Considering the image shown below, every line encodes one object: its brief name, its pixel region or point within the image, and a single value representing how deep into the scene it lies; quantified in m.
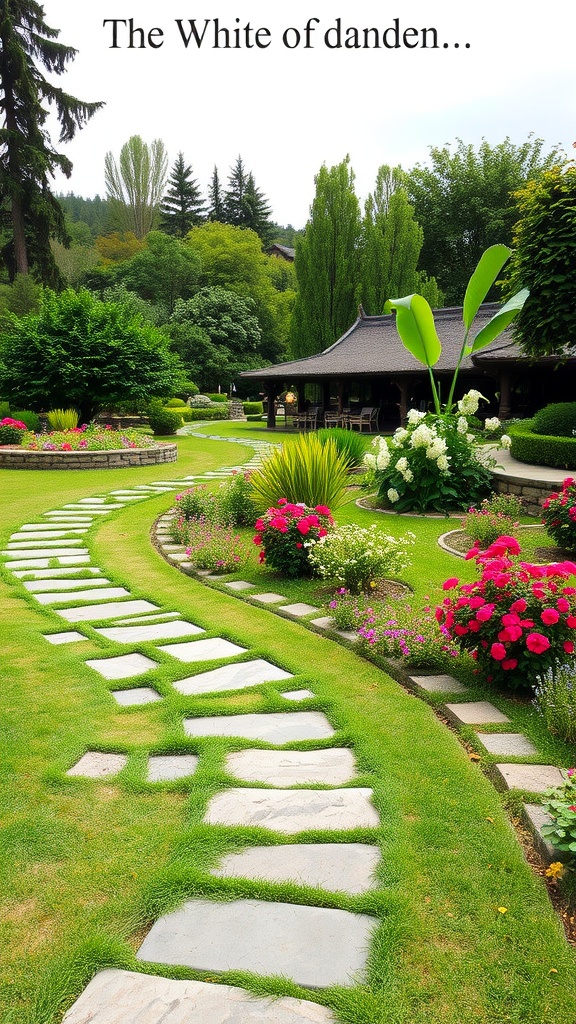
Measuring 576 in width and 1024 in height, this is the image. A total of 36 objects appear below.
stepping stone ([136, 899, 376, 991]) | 1.73
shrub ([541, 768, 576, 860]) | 2.09
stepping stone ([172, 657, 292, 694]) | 3.59
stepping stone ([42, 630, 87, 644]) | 4.34
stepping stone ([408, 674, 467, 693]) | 3.58
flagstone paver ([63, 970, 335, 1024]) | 1.59
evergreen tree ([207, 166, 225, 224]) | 56.53
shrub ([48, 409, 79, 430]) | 16.89
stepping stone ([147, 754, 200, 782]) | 2.72
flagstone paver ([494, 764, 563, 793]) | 2.62
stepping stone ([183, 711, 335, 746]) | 3.06
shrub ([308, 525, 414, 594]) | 5.07
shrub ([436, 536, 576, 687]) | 3.32
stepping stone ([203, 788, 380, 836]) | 2.37
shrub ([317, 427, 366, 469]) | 11.28
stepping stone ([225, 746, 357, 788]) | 2.68
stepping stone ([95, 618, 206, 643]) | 4.36
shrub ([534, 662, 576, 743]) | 2.97
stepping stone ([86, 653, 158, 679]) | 3.79
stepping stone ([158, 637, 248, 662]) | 4.02
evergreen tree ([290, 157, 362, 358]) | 25.75
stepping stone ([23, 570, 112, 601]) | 5.48
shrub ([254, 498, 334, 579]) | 5.71
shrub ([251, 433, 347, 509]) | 6.72
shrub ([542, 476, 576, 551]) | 5.98
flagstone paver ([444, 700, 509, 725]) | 3.21
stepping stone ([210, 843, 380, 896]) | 2.07
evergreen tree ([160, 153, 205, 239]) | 56.09
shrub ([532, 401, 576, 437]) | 11.37
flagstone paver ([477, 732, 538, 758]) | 2.90
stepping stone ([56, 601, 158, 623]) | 4.79
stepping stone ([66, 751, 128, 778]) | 2.76
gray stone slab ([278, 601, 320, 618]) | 4.93
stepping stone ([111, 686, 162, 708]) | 3.44
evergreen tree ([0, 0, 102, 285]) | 26.45
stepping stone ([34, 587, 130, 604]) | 5.18
